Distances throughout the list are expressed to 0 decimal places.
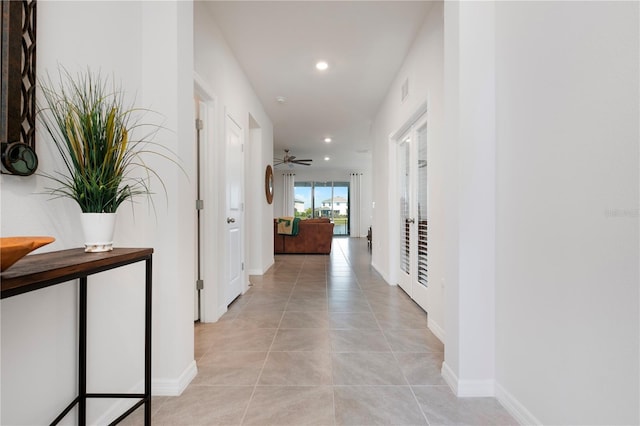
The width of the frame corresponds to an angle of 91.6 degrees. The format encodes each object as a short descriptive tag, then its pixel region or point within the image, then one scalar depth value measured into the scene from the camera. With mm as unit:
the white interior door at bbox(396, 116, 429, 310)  3209
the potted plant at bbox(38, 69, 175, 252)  1146
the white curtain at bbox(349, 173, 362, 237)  12273
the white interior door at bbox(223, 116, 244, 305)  3279
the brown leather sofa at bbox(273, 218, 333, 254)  7500
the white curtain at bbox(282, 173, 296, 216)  11992
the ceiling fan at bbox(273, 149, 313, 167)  8602
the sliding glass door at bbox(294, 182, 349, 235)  12539
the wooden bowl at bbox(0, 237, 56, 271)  712
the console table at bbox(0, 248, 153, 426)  778
